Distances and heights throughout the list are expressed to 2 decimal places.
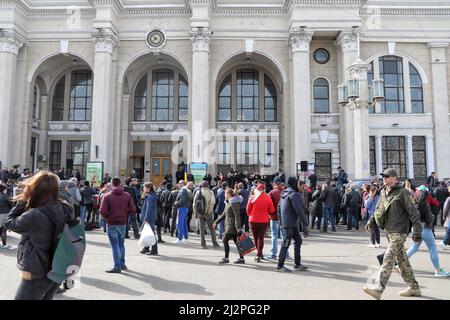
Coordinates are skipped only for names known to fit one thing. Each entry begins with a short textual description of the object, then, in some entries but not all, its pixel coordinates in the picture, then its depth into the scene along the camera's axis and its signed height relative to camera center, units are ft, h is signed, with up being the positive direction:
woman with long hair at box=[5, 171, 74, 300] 11.71 -1.44
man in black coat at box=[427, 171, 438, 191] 66.21 +1.25
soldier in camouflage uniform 18.90 -2.05
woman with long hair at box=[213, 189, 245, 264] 28.66 -2.85
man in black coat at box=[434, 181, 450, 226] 51.57 -0.83
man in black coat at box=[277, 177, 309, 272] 25.84 -2.49
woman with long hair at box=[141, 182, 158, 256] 31.97 -2.01
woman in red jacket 29.12 -2.05
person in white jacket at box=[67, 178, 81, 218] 38.85 -0.66
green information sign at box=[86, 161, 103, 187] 75.25 +2.86
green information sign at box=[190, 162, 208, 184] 72.27 +3.25
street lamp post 47.75 +12.82
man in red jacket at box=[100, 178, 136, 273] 25.18 -2.26
